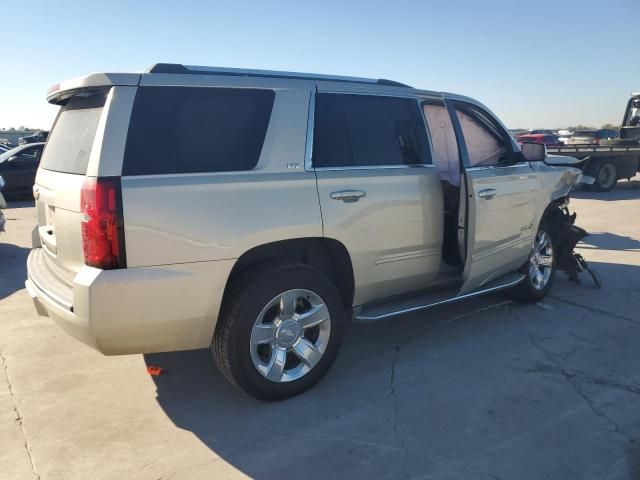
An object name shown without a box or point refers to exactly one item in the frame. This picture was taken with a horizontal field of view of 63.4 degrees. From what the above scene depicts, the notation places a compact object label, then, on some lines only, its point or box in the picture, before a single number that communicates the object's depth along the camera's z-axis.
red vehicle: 24.60
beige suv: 2.83
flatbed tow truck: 14.69
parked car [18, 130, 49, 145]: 27.31
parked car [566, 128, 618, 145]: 28.36
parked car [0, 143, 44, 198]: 13.45
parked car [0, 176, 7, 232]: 7.48
